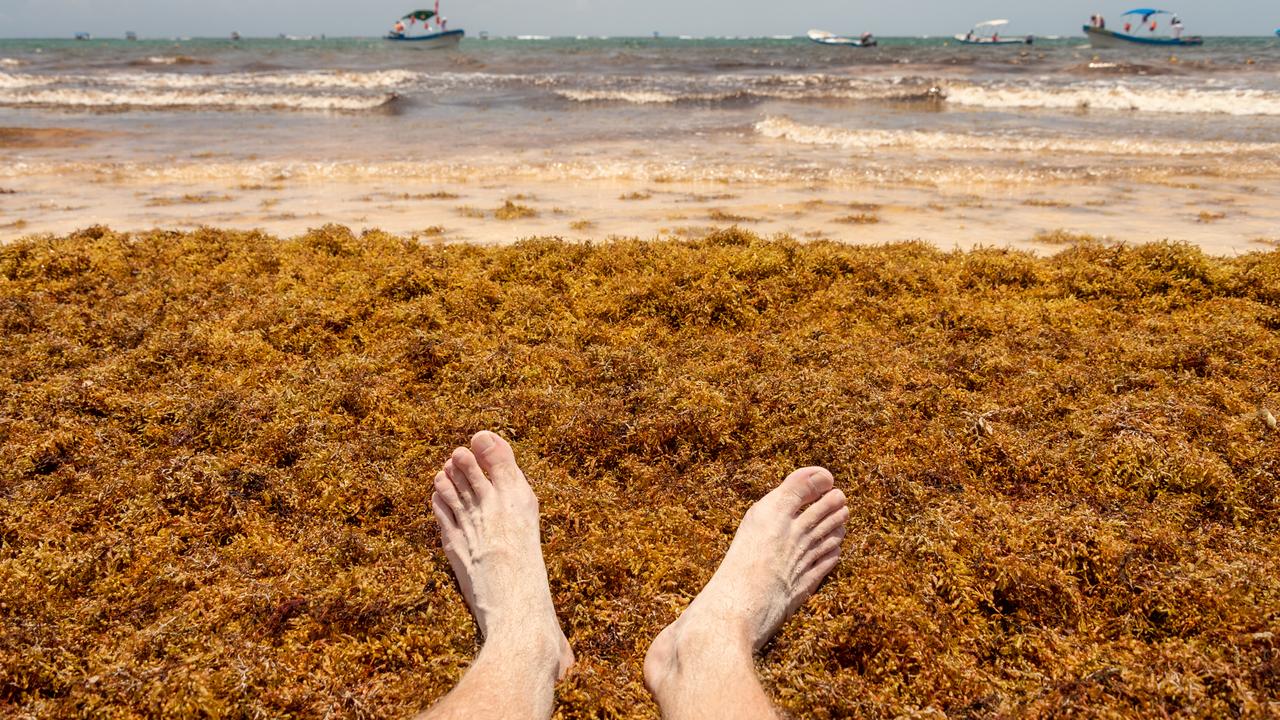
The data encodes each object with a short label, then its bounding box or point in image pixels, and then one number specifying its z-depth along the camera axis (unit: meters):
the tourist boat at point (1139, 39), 39.94
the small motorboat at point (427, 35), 49.38
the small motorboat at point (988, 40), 58.90
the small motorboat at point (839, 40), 52.01
